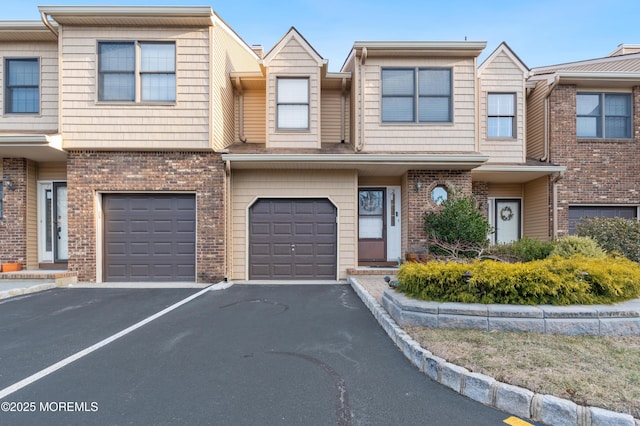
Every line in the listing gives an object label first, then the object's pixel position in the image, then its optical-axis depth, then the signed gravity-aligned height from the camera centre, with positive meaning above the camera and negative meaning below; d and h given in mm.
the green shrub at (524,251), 7199 -832
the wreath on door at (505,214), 11297 +24
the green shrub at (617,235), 7473 -468
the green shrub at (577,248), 6426 -672
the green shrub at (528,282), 4625 -996
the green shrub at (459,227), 8227 -344
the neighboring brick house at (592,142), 10031 +2310
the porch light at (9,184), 9039 +806
